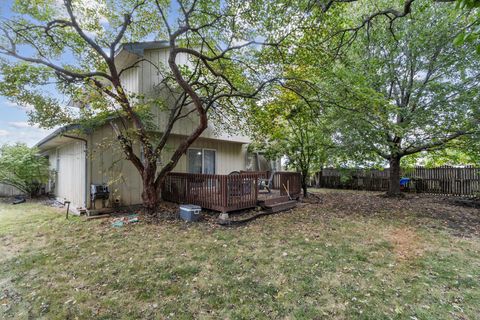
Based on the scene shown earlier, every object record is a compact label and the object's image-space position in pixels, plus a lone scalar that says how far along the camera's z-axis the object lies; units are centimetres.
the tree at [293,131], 824
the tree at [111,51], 609
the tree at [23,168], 1023
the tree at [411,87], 754
